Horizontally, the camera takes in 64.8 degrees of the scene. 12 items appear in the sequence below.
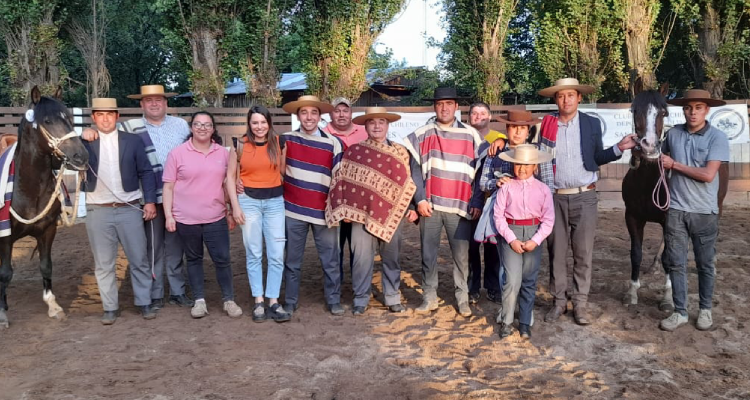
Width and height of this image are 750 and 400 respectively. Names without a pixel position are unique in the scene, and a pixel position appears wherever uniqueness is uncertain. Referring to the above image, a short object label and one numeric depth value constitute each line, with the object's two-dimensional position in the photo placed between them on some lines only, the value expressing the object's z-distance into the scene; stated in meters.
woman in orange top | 4.84
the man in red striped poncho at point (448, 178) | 5.07
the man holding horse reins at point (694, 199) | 4.47
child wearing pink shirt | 4.38
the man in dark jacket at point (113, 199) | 4.85
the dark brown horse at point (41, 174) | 4.53
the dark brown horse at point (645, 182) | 4.50
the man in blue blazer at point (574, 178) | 4.75
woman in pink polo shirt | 4.80
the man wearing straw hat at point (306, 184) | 5.03
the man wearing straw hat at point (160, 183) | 5.25
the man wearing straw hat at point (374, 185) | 4.98
